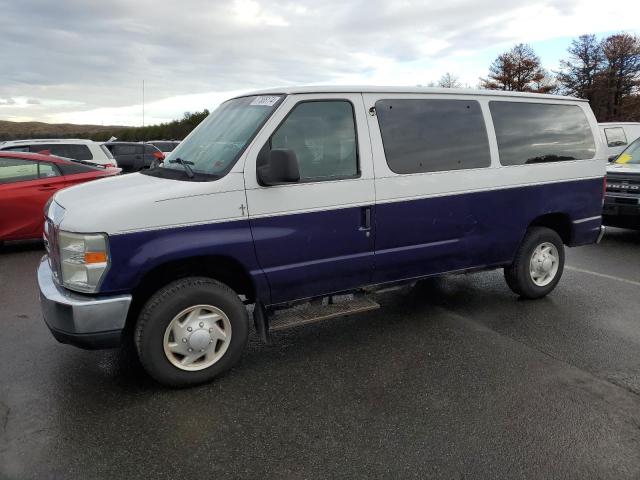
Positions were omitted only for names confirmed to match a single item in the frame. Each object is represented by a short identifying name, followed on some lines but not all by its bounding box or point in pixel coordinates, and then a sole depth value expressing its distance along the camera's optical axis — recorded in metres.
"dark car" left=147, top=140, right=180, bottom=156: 24.77
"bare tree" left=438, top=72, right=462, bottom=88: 62.24
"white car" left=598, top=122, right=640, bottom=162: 15.00
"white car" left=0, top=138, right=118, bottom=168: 12.68
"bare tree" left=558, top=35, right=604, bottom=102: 54.38
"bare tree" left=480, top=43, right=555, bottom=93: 65.62
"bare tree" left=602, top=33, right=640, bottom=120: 52.12
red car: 8.27
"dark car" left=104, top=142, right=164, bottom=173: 19.27
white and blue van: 3.56
